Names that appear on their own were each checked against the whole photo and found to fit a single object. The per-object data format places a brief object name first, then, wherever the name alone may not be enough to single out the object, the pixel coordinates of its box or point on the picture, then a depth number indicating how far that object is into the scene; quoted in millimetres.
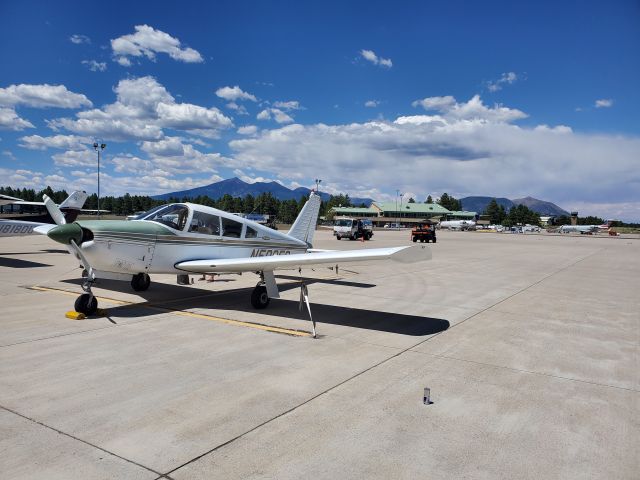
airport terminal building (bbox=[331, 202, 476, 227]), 183375
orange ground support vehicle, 44625
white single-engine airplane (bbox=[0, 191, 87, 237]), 19461
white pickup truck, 43406
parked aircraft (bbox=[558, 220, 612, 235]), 115612
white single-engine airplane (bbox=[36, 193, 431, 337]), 8250
